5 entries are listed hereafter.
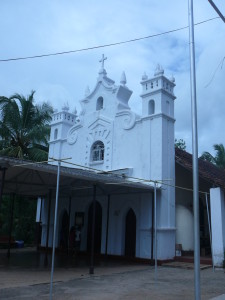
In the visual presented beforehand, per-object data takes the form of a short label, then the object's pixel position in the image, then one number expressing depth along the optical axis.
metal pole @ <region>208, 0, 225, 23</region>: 8.01
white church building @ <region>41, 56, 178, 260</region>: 15.70
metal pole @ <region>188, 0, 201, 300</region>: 6.60
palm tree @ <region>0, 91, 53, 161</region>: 21.84
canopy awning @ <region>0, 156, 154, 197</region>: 10.73
